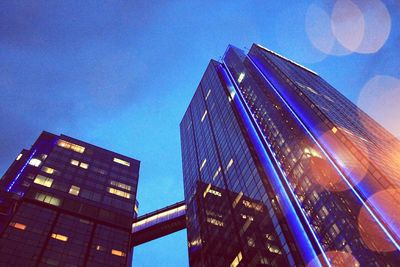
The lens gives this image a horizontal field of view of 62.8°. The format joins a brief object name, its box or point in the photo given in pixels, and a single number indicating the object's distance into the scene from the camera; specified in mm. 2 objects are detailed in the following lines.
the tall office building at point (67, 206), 65938
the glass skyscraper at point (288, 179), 39094
